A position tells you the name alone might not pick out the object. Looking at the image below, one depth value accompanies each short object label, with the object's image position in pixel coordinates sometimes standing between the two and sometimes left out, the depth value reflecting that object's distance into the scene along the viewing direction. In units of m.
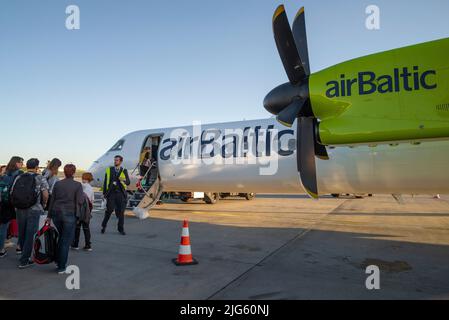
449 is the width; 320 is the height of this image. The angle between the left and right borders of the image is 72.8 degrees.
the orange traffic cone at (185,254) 5.79
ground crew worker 8.77
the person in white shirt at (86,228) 7.09
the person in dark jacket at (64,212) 5.41
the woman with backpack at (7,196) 6.11
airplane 4.75
